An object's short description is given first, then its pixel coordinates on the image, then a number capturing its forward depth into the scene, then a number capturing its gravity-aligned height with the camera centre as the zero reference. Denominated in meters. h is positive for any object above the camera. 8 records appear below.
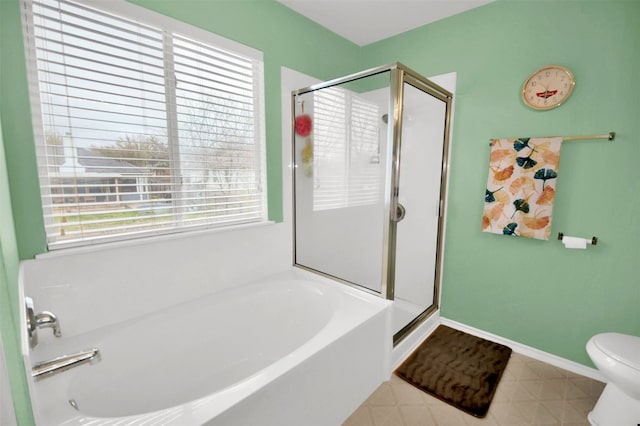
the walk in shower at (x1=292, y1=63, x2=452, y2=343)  1.93 -0.09
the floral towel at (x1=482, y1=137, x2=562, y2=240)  1.80 -0.06
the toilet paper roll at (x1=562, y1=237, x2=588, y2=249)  1.70 -0.39
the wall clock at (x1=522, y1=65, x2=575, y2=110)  1.72 +0.57
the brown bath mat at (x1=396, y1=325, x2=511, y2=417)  1.65 -1.27
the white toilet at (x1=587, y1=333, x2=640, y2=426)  1.29 -0.92
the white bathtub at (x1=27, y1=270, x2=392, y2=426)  0.99 -0.87
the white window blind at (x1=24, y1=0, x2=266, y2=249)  1.26 +0.30
